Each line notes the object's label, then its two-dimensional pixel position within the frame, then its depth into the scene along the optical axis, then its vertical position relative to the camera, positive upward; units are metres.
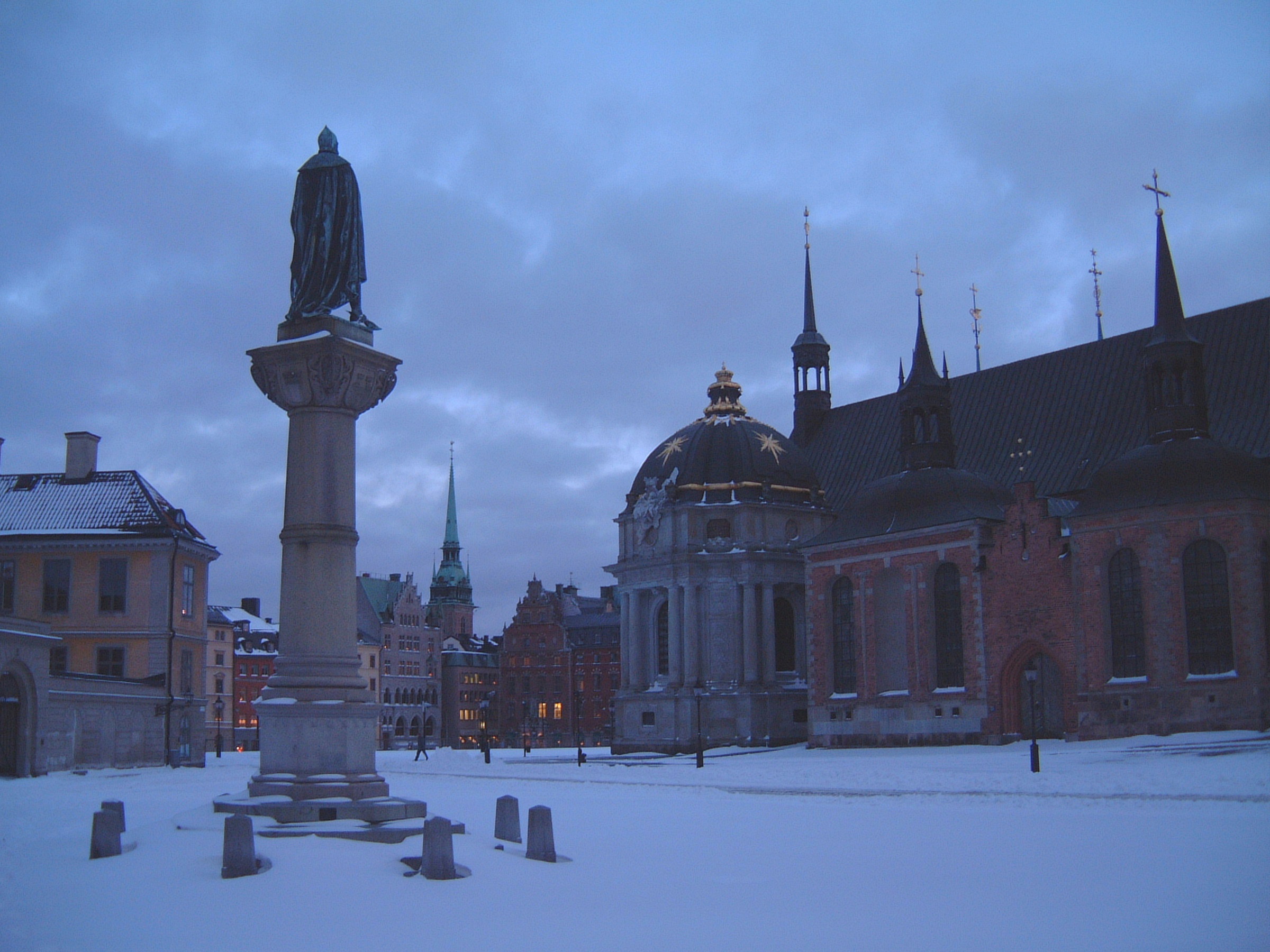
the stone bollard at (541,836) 14.25 -2.04
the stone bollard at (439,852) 12.65 -1.96
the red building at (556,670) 126.12 -1.72
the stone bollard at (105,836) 14.06 -1.95
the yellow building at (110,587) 48.88 +2.79
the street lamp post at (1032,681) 36.53 -1.03
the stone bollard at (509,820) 15.92 -2.09
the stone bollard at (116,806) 14.76 -1.73
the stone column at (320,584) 16.98 +0.99
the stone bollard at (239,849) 12.53 -1.89
